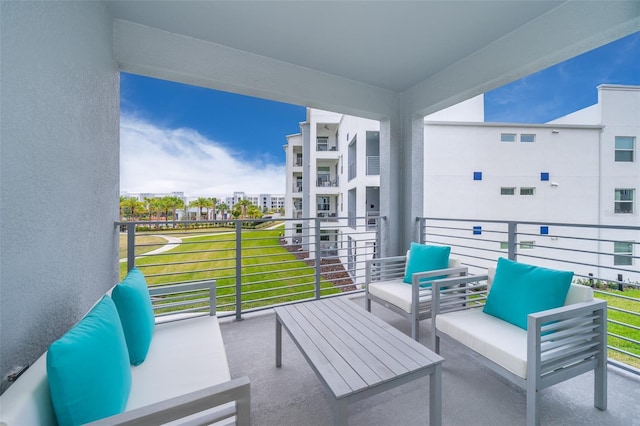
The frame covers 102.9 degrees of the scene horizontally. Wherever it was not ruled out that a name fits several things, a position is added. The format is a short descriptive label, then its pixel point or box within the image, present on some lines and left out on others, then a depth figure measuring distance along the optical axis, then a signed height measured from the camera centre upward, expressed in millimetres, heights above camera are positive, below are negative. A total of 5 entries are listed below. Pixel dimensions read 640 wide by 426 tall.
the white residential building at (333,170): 8766 +1807
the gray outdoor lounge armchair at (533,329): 1451 -837
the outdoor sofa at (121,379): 806 -672
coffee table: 1227 -836
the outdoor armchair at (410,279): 2408 -793
